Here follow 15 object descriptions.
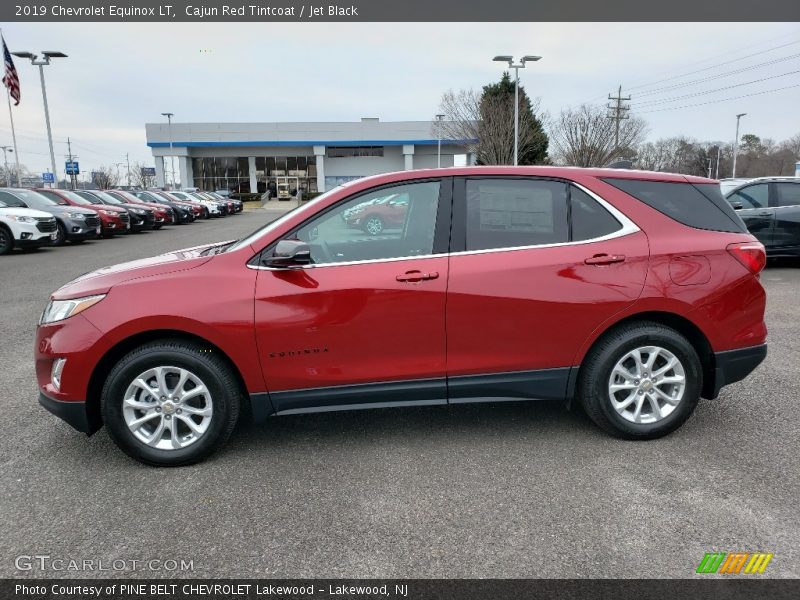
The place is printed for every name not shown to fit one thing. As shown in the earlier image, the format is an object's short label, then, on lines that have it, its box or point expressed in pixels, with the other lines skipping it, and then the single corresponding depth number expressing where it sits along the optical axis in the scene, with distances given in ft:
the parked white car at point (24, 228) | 46.44
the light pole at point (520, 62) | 87.32
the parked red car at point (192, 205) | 94.53
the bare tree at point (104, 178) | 249.61
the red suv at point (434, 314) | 10.72
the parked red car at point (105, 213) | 60.29
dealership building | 185.98
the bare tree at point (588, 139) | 100.01
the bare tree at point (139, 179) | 292.81
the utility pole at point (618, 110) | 101.80
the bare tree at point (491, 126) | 112.27
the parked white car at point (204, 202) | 108.27
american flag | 78.12
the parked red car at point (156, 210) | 74.84
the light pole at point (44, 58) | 81.61
